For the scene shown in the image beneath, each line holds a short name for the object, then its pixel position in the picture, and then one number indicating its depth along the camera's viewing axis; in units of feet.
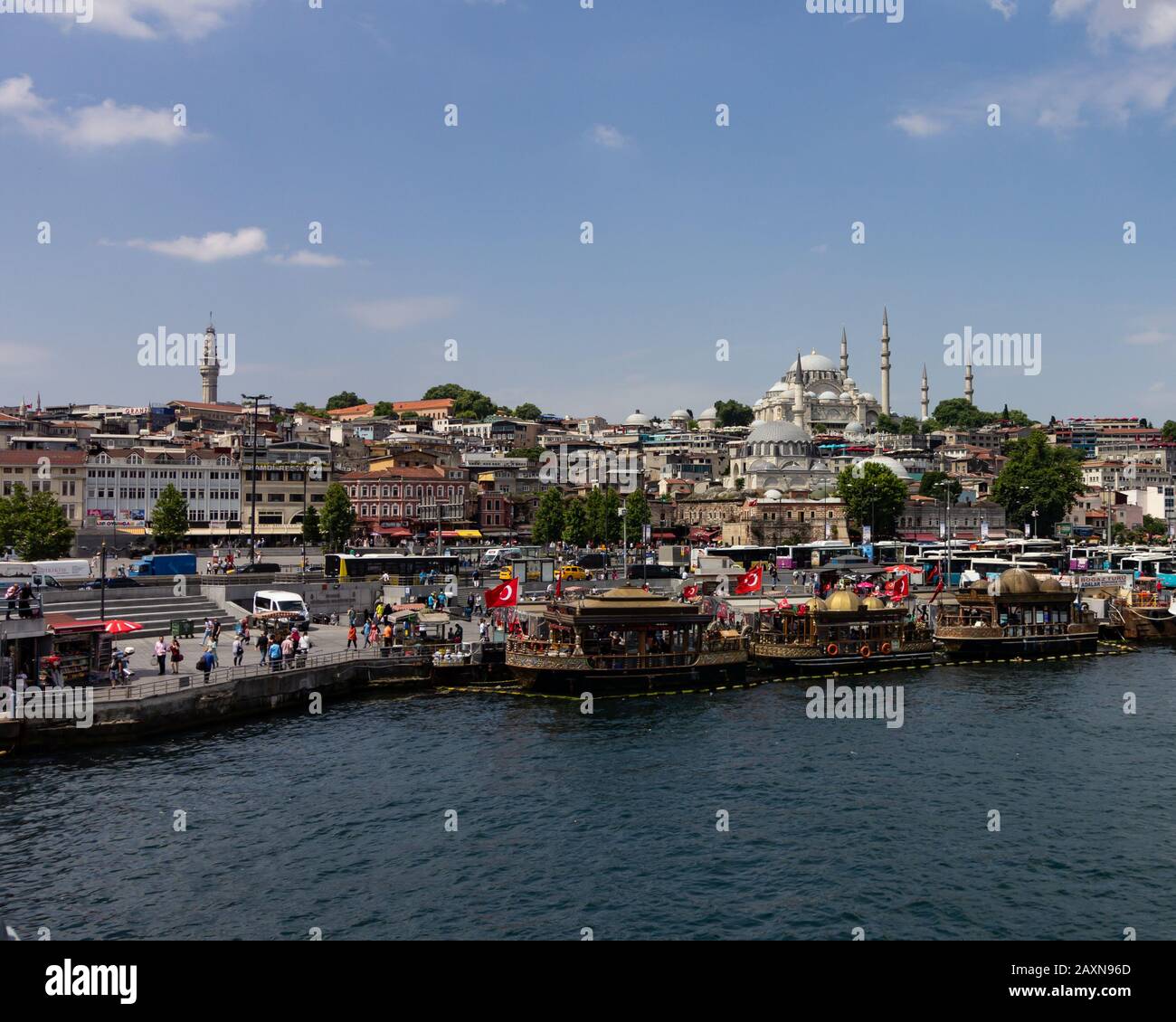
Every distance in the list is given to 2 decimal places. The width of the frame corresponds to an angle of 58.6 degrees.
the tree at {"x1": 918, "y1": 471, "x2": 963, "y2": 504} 410.31
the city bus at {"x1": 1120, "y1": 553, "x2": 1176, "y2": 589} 225.35
